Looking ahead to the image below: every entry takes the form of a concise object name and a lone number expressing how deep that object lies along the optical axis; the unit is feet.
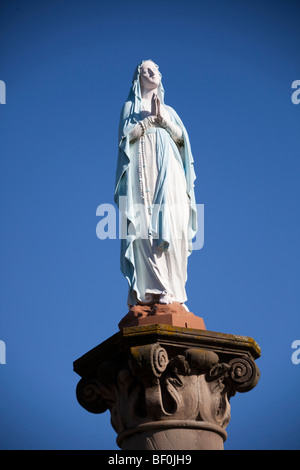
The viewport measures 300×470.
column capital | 46.91
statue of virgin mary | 51.37
